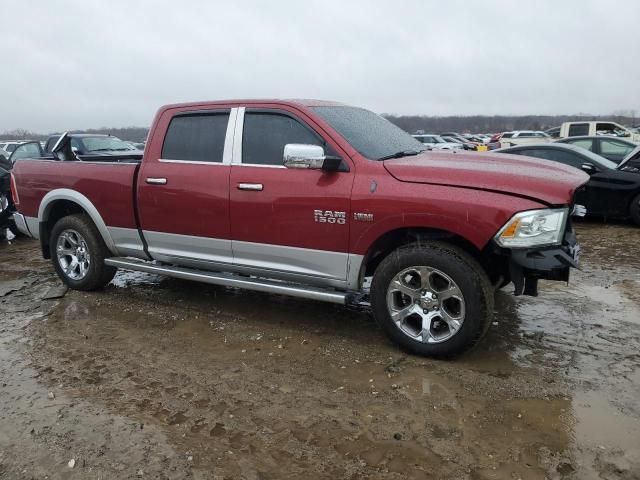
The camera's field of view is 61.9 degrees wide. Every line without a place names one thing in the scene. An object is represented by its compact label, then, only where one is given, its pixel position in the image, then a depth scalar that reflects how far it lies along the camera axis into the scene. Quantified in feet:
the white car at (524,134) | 108.47
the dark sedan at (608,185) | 28.22
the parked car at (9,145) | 66.62
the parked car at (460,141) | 96.32
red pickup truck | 12.07
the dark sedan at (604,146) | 35.65
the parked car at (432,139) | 106.96
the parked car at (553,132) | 113.91
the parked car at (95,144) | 47.06
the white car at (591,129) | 71.31
